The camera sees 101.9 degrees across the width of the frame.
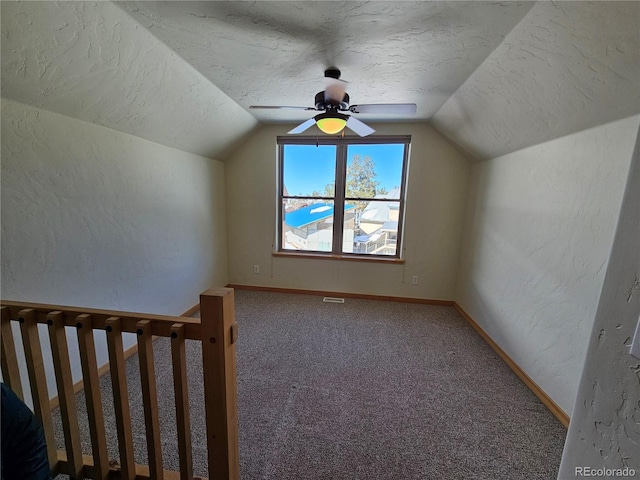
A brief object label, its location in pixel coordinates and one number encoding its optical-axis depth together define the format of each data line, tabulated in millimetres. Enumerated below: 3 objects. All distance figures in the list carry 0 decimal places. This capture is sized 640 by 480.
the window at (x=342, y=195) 3594
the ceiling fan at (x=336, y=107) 1879
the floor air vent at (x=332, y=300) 3703
